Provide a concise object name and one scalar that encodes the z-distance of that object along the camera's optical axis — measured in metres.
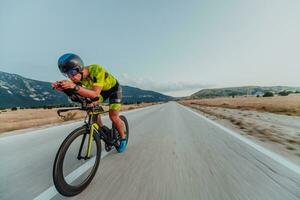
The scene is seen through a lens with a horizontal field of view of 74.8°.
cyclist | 2.50
